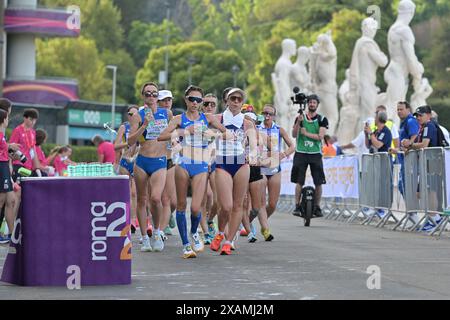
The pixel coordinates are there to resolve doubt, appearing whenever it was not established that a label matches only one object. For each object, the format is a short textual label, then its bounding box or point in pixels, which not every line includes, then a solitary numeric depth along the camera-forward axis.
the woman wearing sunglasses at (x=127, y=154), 18.66
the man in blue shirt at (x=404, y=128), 22.33
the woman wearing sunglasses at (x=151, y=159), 17.16
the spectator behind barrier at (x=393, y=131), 25.47
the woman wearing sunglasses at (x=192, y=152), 16.11
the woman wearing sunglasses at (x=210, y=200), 17.19
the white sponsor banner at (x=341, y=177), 27.27
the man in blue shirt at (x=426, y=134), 21.52
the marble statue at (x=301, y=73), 57.75
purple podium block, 12.38
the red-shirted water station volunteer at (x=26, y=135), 21.27
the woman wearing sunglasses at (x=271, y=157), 19.47
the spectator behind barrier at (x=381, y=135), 25.00
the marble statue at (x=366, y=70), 40.66
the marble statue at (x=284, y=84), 58.59
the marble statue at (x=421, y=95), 42.72
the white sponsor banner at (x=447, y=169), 20.22
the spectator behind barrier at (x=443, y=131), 22.19
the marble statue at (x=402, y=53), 35.88
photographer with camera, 23.72
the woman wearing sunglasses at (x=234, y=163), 16.38
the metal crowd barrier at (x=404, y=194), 20.67
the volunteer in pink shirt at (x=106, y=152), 30.33
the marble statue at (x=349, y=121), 43.66
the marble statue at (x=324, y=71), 49.16
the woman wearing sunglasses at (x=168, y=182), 17.39
